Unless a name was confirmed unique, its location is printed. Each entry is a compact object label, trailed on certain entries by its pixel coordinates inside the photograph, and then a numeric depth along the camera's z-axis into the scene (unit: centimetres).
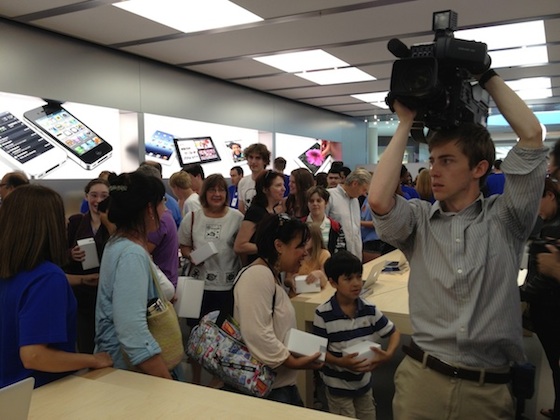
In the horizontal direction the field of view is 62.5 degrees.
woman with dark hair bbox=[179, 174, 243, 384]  311
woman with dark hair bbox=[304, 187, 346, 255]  364
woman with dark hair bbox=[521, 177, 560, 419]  208
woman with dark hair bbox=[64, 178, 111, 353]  258
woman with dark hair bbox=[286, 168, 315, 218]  395
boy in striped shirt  216
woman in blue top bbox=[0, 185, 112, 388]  136
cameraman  124
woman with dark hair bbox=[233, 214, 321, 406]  179
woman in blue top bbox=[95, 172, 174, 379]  153
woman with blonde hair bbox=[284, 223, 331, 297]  310
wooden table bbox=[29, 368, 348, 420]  129
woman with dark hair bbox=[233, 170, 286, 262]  302
